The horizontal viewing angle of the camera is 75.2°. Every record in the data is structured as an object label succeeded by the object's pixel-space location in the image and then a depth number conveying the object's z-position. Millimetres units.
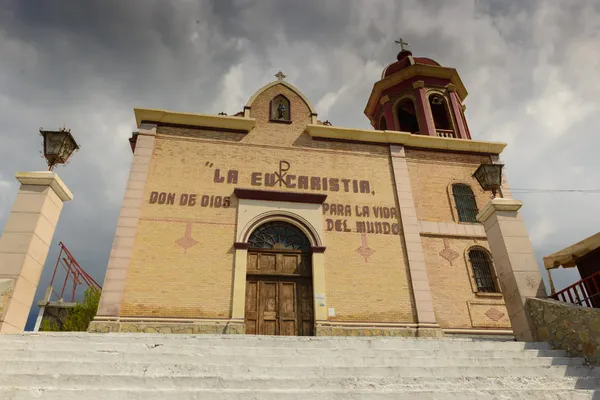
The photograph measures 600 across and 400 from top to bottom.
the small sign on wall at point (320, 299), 11461
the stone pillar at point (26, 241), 7395
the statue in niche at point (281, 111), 15055
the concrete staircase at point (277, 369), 4699
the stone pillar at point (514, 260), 8484
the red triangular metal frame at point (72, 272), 17820
